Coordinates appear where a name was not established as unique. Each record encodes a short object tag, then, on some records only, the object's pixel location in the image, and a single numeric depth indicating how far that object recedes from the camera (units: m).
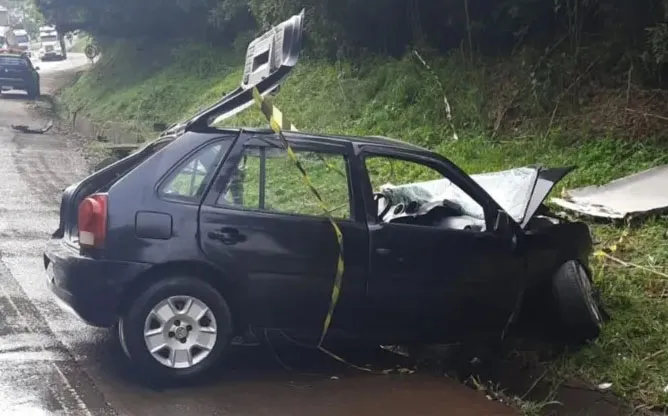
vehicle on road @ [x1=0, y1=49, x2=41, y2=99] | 32.37
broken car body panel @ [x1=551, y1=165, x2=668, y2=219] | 8.69
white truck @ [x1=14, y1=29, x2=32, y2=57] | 66.81
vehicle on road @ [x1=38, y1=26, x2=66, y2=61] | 61.38
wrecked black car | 5.51
